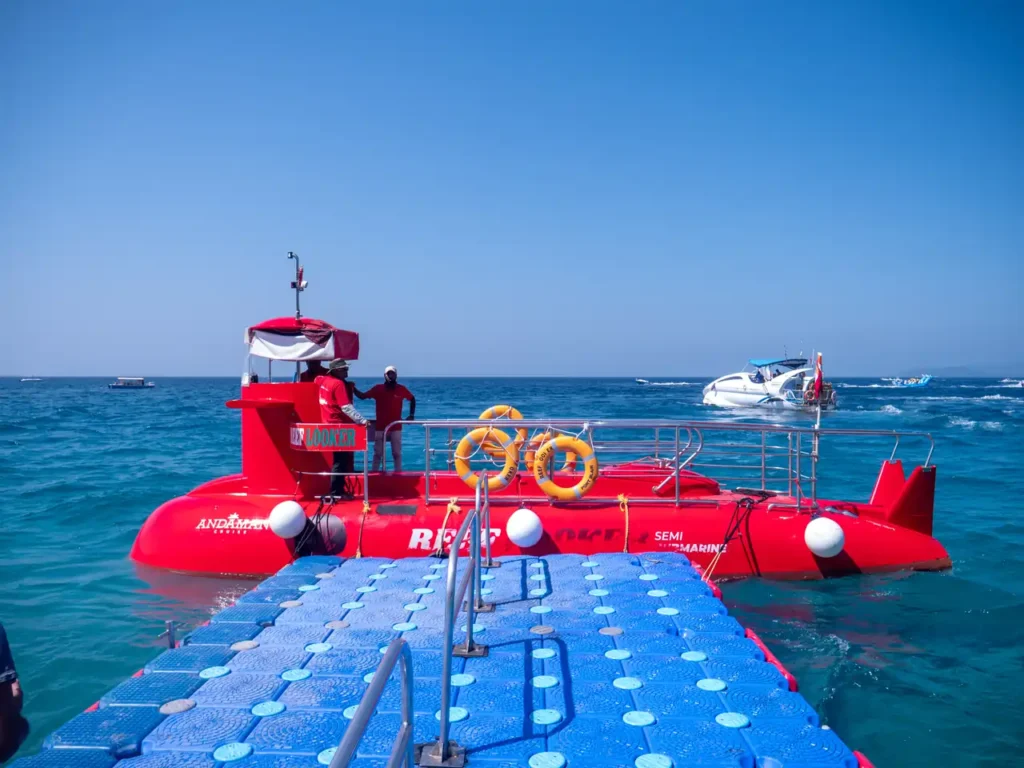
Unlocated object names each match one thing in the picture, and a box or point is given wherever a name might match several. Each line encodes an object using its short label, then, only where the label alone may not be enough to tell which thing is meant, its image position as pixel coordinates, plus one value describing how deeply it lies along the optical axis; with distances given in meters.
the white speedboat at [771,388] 44.19
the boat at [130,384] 90.56
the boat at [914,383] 100.73
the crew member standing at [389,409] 10.27
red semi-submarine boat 8.91
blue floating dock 3.74
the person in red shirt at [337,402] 9.09
